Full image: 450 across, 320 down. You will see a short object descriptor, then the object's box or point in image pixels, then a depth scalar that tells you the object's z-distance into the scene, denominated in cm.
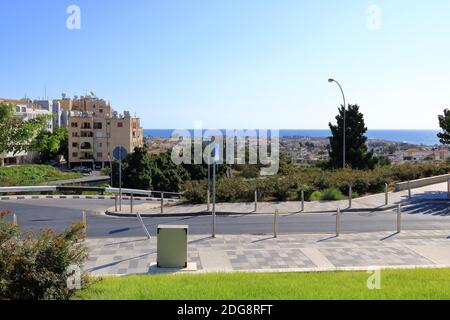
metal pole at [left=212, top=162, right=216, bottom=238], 1429
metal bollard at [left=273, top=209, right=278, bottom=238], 1416
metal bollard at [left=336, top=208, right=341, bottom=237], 1437
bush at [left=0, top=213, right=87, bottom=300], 717
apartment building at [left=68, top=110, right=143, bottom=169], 10675
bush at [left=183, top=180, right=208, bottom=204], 2159
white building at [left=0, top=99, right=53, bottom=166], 8972
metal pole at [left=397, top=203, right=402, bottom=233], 1494
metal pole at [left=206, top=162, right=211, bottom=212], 1935
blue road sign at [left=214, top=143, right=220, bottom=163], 1513
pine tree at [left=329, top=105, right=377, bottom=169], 3675
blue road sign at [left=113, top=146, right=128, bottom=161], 1995
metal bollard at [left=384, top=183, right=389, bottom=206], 2038
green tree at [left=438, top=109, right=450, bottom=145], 2474
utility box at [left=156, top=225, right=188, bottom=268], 1070
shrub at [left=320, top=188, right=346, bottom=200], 2162
